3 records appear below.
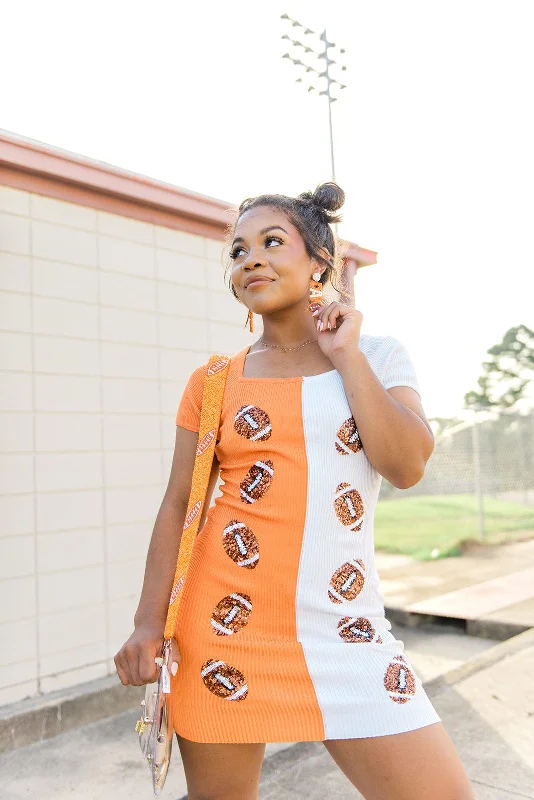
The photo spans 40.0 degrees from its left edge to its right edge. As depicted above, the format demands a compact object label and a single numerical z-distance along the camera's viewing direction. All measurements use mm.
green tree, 42812
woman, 1490
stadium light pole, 13891
